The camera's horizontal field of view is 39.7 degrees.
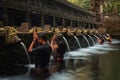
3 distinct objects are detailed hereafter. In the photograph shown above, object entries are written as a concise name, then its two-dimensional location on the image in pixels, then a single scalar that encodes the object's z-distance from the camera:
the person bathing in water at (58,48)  8.03
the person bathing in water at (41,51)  6.73
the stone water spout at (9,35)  6.68
